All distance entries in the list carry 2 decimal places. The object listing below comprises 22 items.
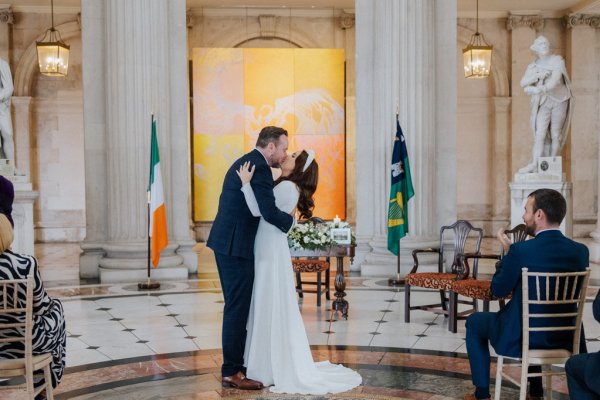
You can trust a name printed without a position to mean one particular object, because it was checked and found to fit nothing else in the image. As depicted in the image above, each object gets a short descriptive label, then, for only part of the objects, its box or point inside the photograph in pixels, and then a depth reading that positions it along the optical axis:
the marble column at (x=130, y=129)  10.29
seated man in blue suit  4.20
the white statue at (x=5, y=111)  10.69
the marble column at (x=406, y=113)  10.60
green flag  9.58
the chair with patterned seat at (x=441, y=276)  6.89
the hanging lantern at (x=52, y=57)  13.06
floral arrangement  7.40
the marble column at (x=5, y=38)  16.75
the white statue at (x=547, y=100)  11.13
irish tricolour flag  9.52
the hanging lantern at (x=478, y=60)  14.08
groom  4.92
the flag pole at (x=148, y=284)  9.59
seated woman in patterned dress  3.80
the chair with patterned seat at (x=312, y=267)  7.90
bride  4.95
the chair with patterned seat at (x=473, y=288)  6.37
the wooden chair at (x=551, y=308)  4.14
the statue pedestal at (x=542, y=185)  11.20
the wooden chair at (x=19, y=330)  3.73
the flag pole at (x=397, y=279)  9.75
